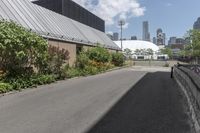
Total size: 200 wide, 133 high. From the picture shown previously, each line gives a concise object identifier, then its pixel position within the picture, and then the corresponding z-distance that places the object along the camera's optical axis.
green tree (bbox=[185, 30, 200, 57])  28.64
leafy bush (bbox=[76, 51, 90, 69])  14.52
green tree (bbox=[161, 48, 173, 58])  56.43
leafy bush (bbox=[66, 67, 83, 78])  11.24
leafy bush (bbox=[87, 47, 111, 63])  16.53
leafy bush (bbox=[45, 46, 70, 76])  9.98
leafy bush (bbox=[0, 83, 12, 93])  6.61
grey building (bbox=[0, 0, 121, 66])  10.55
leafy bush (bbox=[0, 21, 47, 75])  7.59
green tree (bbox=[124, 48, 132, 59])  53.70
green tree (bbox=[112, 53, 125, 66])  21.76
